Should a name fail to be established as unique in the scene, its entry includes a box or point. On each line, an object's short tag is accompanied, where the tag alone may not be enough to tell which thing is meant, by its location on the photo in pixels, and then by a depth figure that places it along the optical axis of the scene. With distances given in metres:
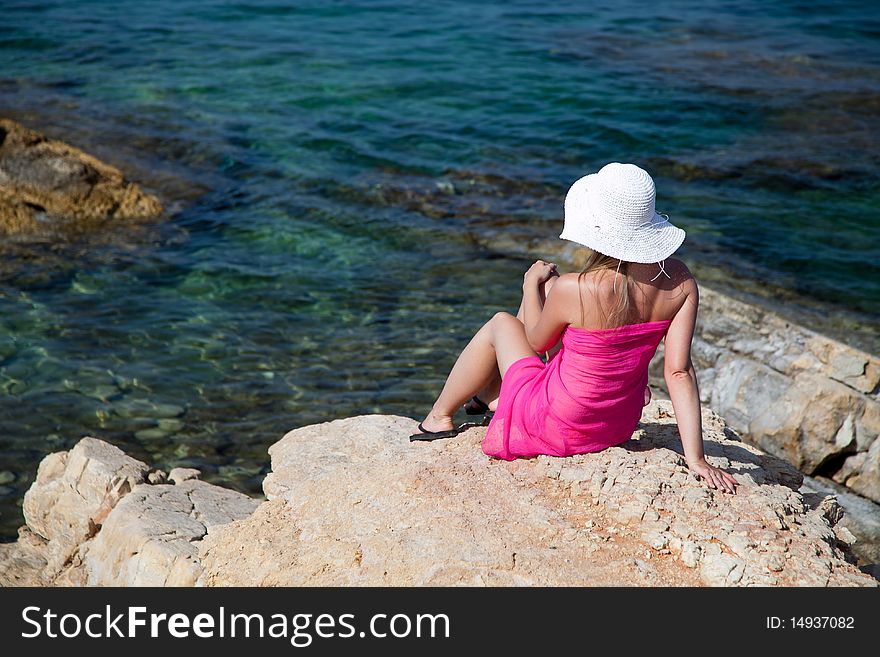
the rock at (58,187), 9.55
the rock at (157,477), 5.06
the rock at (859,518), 5.20
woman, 3.79
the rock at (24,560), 4.85
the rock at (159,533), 4.13
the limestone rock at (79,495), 4.91
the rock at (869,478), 5.69
